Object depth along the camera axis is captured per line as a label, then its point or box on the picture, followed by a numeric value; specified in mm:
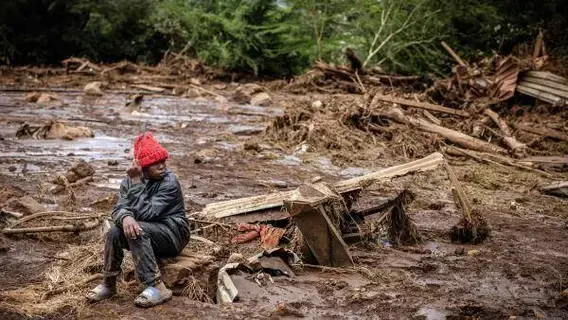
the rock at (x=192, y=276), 4434
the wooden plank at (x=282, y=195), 5996
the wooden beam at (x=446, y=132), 11562
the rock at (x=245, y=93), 20328
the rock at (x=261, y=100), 19625
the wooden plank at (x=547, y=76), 14297
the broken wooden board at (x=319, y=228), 5129
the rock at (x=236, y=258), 5219
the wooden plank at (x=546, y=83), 14155
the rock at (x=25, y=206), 6277
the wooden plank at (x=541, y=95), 14010
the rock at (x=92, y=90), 20156
